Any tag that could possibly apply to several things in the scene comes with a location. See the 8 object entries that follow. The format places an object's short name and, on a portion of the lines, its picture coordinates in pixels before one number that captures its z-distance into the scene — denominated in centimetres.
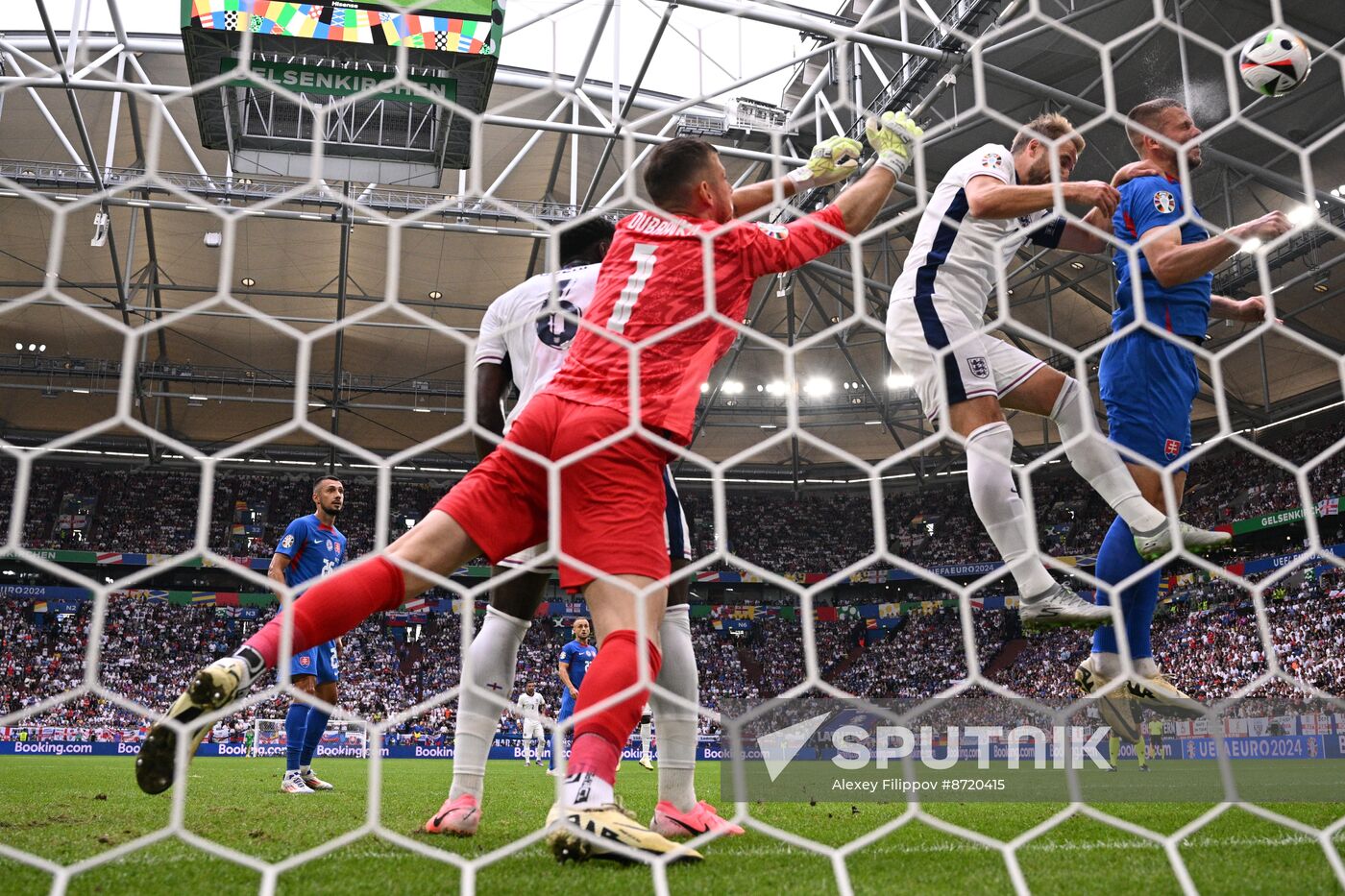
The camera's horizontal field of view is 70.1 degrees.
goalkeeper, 177
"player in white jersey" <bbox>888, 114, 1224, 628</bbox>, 271
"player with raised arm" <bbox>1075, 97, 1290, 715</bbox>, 288
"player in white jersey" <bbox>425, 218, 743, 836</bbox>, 260
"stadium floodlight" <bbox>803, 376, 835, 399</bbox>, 2180
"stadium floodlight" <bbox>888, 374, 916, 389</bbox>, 2094
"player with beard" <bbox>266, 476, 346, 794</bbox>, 535
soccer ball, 335
